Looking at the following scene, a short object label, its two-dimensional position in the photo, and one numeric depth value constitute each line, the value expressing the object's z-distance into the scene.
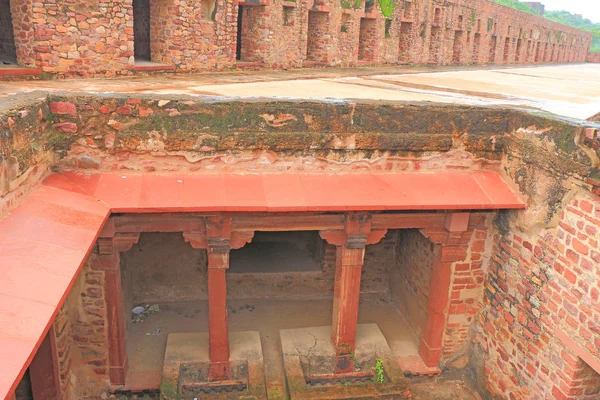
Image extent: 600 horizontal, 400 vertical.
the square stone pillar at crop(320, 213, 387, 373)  5.16
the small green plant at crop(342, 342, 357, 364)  5.67
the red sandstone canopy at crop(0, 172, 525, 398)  2.77
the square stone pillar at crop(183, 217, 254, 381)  4.94
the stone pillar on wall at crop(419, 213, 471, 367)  5.32
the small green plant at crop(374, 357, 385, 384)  5.58
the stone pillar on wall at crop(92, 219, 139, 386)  4.86
